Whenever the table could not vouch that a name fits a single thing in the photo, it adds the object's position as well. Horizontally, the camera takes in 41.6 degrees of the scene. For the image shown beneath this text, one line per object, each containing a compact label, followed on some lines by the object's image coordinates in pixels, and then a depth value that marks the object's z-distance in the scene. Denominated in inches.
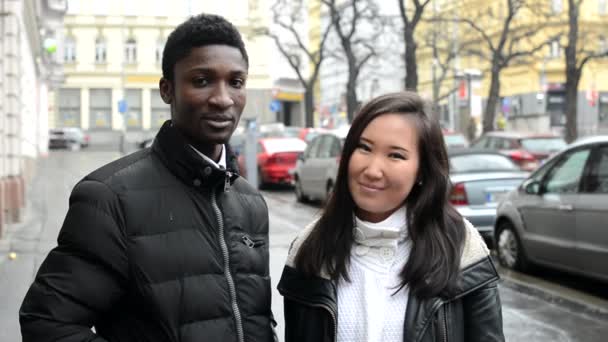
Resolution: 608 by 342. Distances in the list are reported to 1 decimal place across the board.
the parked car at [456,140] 1010.7
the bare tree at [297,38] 1615.4
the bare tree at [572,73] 1041.5
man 79.1
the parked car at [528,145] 777.0
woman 90.5
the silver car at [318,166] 651.5
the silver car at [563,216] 311.4
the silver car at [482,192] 439.2
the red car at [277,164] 856.9
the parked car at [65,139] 2145.7
